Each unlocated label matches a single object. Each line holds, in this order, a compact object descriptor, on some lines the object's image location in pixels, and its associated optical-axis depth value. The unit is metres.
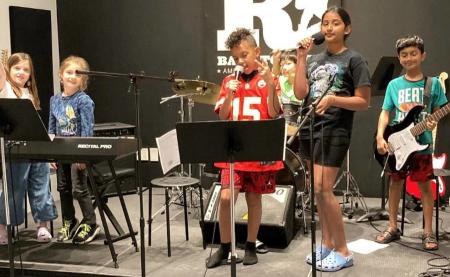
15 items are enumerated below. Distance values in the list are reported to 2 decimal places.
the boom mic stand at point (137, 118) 3.16
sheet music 3.40
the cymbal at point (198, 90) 4.81
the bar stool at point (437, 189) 4.27
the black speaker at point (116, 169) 4.47
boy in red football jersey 3.43
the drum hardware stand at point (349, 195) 5.23
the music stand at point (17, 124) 3.17
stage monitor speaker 4.12
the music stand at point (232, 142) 2.76
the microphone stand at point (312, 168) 2.88
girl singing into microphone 3.35
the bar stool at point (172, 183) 3.94
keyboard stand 3.78
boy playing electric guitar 3.96
